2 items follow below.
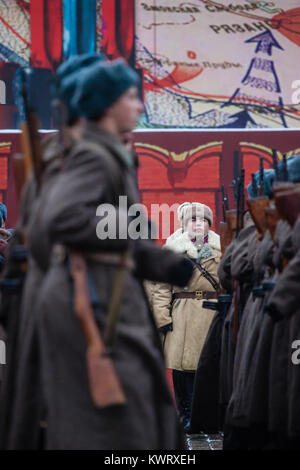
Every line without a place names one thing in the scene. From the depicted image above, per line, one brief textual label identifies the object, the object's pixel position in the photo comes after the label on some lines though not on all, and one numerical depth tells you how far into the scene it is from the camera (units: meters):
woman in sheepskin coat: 15.88
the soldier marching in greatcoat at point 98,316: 5.98
